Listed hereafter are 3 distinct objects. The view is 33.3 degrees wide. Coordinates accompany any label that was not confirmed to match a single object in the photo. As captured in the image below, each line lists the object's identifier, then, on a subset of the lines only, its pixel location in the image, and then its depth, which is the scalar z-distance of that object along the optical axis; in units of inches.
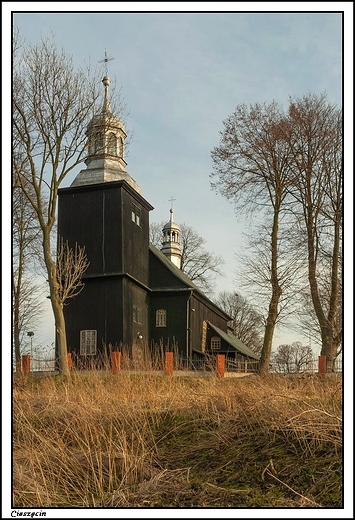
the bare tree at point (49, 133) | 756.0
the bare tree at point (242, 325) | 2108.8
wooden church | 1109.1
